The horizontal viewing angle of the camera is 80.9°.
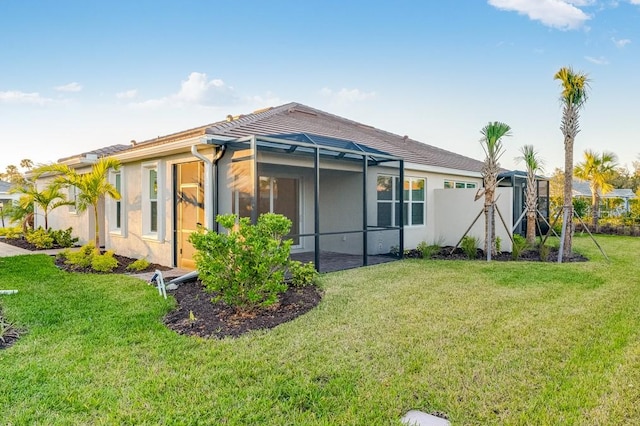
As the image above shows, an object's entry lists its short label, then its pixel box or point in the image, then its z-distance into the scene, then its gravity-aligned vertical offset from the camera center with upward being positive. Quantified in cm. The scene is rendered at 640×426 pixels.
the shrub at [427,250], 1098 -139
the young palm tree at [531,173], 1209 +99
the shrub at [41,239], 1299 -115
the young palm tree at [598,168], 2233 +214
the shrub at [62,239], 1347 -118
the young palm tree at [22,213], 1500 -27
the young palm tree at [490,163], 1088 +122
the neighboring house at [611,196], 2978 +63
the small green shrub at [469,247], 1113 -131
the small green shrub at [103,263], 867 -133
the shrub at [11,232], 1619 -116
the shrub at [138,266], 893 -144
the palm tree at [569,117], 1107 +261
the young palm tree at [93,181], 951 +63
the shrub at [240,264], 514 -82
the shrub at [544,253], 1068 -142
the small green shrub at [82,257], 906 -125
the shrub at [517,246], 1091 -131
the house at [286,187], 820 +51
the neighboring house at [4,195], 2795 +85
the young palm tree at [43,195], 1247 +38
